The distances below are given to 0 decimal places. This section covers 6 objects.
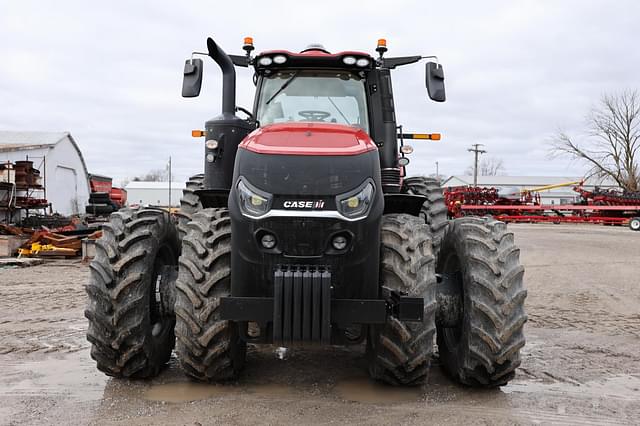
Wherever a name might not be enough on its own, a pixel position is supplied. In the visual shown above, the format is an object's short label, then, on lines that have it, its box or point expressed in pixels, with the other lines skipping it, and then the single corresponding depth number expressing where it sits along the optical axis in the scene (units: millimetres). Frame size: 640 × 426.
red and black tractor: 3701
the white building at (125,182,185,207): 69688
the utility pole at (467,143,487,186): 67812
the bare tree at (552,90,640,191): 51344
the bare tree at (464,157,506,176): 102188
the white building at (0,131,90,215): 25656
